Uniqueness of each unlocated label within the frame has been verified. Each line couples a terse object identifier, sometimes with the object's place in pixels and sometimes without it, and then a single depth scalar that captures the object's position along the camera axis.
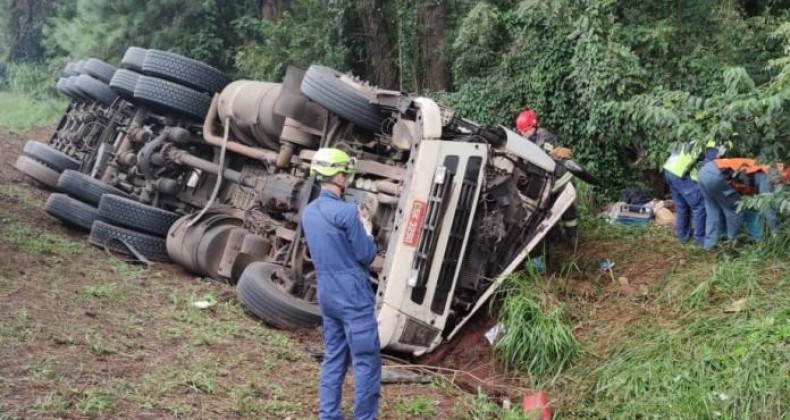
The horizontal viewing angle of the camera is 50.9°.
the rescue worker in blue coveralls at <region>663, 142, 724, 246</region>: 6.88
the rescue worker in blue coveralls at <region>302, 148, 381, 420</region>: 4.08
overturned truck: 5.53
